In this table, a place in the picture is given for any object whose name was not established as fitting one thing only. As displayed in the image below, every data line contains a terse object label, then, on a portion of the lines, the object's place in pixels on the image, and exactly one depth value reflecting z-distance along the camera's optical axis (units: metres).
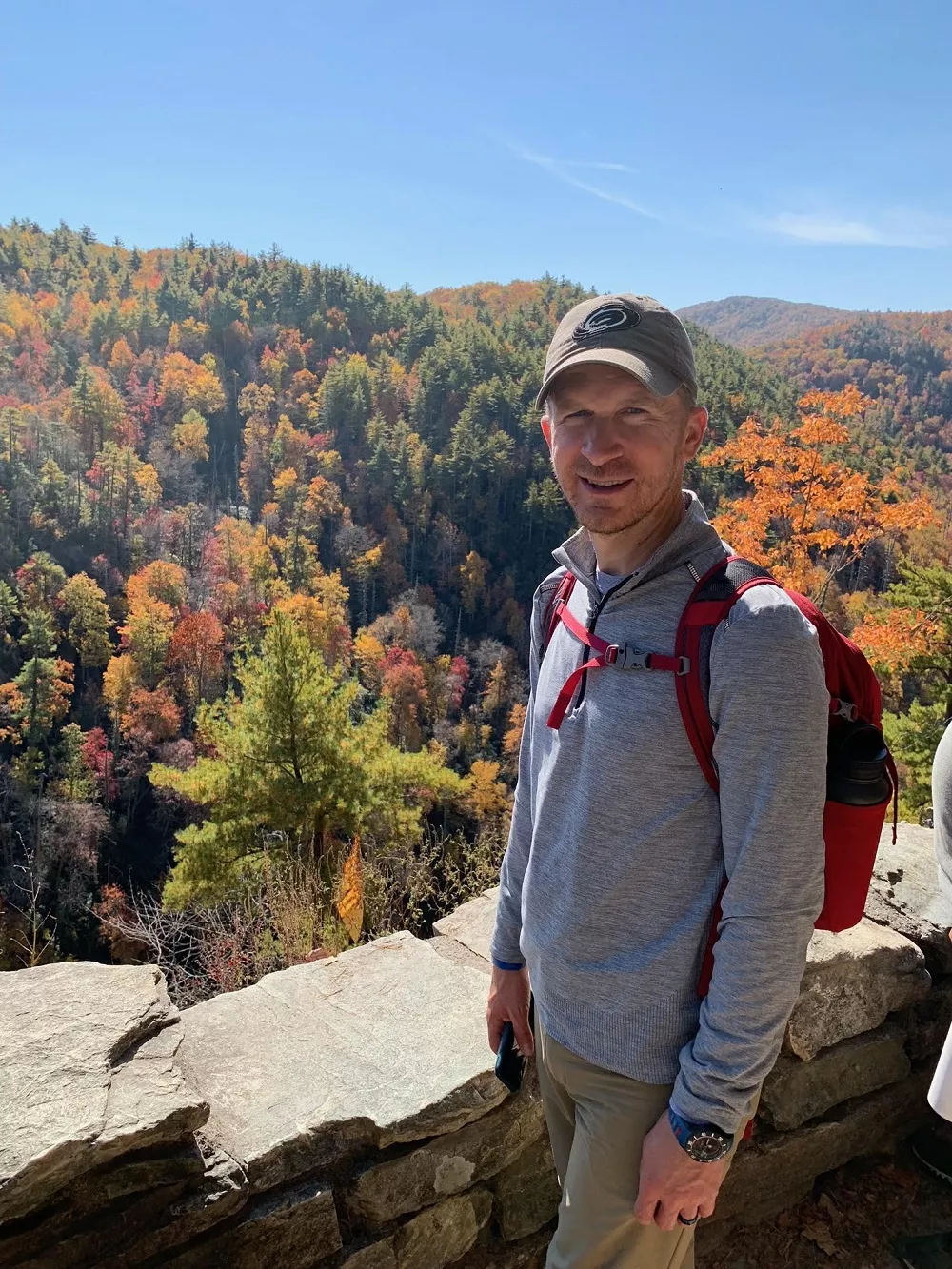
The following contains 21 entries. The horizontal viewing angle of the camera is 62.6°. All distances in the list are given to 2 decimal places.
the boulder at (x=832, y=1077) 2.01
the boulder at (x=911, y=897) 2.21
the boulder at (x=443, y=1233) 1.62
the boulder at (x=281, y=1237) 1.44
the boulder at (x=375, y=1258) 1.55
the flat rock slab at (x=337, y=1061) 1.52
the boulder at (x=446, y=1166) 1.56
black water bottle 1.00
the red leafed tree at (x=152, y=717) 42.47
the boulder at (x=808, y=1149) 2.02
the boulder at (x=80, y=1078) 1.25
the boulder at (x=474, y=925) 2.20
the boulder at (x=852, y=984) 1.97
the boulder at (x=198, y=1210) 1.36
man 0.96
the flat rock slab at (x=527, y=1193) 1.77
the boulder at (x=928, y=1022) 2.19
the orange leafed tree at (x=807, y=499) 10.66
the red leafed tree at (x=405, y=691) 47.78
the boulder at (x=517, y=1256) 1.77
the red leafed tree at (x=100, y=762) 39.84
